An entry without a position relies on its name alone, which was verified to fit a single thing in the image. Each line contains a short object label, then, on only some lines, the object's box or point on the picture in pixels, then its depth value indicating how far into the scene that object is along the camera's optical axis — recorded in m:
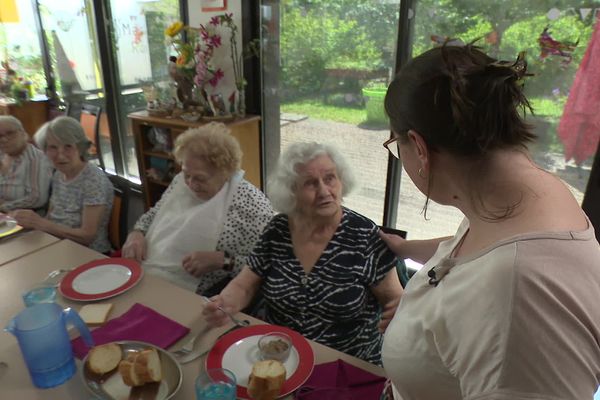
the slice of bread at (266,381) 0.93
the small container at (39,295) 1.32
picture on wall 2.82
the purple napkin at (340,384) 0.96
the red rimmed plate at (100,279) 1.38
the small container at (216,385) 0.91
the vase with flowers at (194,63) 2.84
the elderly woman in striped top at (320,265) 1.37
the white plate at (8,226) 1.81
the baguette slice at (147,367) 0.96
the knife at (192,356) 1.09
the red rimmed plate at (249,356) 1.02
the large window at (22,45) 4.47
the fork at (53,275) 1.45
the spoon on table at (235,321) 1.23
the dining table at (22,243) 1.65
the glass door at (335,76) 2.47
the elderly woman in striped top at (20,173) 2.32
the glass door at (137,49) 3.40
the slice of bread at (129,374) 0.96
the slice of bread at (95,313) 1.25
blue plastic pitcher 0.96
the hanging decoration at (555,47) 1.92
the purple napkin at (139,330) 1.16
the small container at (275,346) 1.08
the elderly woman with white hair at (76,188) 2.07
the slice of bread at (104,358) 1.01
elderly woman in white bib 1.79
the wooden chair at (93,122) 3.48
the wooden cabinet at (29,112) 4.17
